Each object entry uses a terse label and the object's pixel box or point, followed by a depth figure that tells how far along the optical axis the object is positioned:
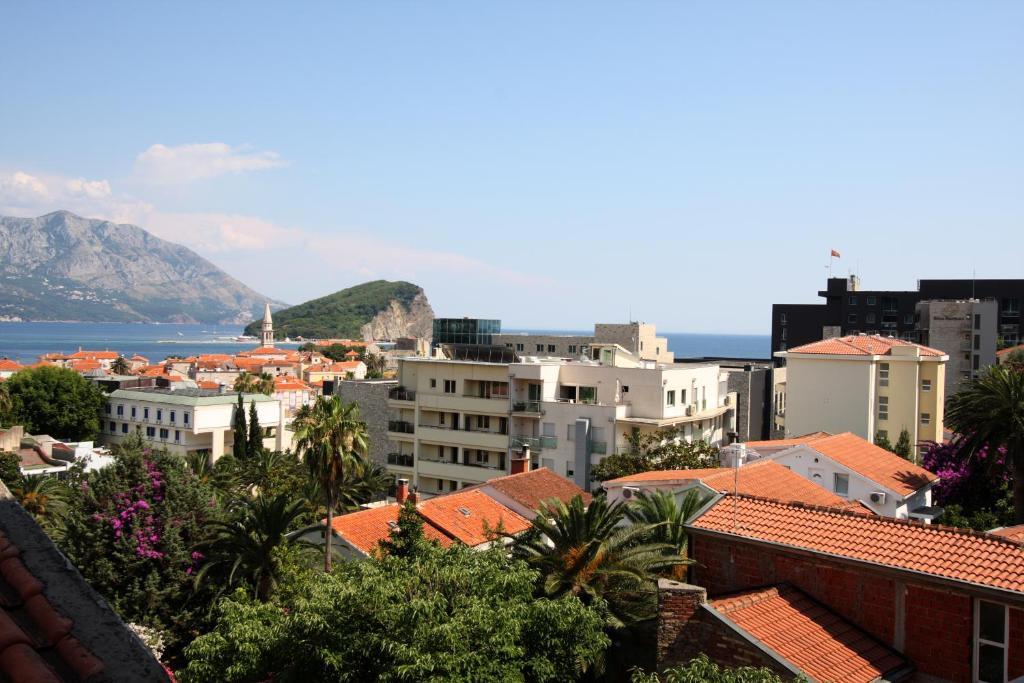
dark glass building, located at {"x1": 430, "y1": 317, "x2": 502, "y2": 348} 74.44
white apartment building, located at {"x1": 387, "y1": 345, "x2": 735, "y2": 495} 46.75
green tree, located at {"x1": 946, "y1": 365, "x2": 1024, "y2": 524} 31.00
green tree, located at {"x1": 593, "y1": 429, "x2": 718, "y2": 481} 38.94
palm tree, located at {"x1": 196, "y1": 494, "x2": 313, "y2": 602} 26.77
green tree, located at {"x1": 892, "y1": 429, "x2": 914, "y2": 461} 45.81
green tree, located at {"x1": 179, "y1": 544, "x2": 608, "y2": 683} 12.12
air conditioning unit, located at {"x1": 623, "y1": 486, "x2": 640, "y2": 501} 26.42
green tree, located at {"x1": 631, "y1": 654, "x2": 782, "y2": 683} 8.95
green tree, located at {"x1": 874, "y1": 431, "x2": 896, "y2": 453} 47.25
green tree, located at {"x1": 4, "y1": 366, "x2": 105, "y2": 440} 77.19
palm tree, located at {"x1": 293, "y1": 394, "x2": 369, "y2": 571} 29.20
